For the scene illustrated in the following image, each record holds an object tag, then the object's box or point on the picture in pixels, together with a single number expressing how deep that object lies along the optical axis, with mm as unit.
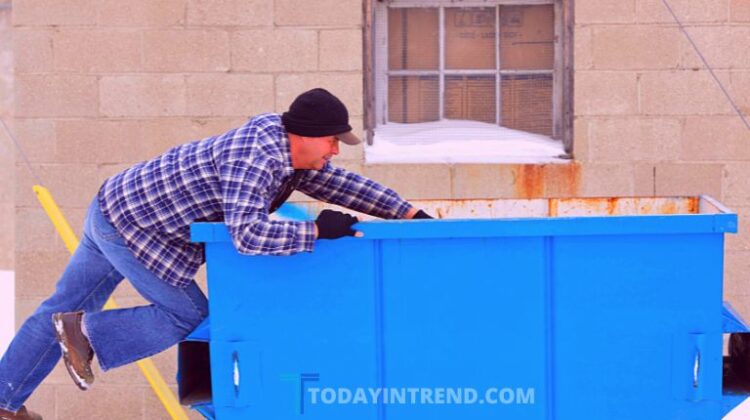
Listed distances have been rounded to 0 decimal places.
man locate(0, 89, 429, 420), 6734
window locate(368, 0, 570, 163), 12242
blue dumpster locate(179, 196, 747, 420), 6598
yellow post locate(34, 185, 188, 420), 9148
